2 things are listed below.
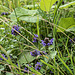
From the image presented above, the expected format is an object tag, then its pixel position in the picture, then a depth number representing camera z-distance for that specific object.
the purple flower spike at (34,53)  0.59
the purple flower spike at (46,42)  0.59
